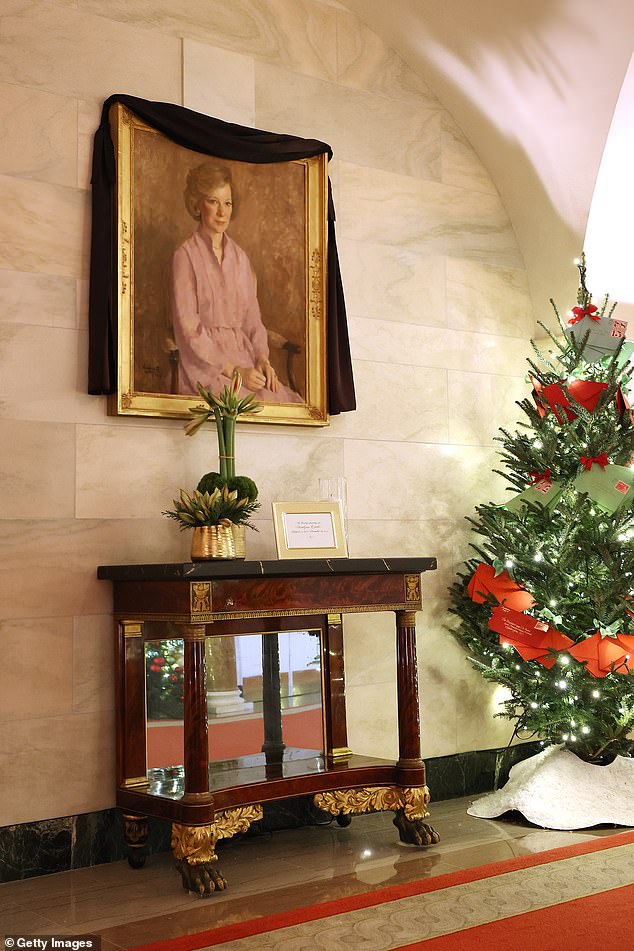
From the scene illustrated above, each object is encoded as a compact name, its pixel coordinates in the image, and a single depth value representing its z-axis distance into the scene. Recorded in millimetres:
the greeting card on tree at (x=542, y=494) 4500
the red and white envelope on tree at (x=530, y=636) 4410
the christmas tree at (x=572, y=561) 4320
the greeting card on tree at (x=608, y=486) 4320
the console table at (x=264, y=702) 3418
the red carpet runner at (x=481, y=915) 2773
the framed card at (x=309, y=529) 3900
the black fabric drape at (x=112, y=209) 4012
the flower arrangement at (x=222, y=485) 3723
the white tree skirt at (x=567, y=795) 4172
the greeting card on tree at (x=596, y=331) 4668
